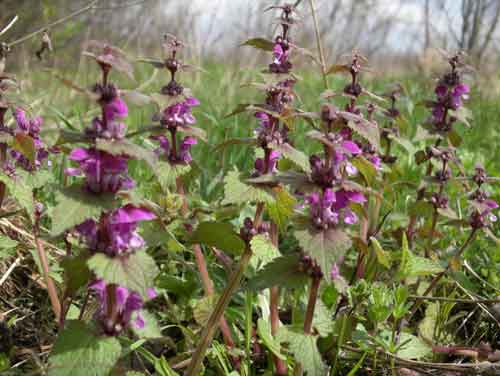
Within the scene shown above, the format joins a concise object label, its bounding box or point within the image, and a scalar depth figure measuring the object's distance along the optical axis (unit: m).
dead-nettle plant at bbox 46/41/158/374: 0.34
